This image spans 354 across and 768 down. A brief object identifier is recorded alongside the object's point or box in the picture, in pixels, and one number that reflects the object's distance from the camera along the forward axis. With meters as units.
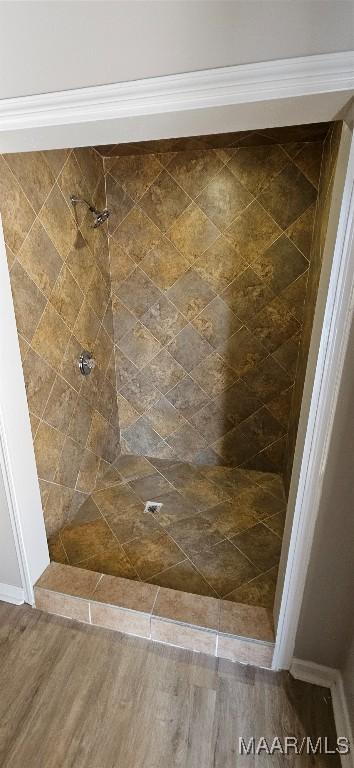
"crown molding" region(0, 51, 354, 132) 0.77
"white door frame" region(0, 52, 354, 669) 0.80
